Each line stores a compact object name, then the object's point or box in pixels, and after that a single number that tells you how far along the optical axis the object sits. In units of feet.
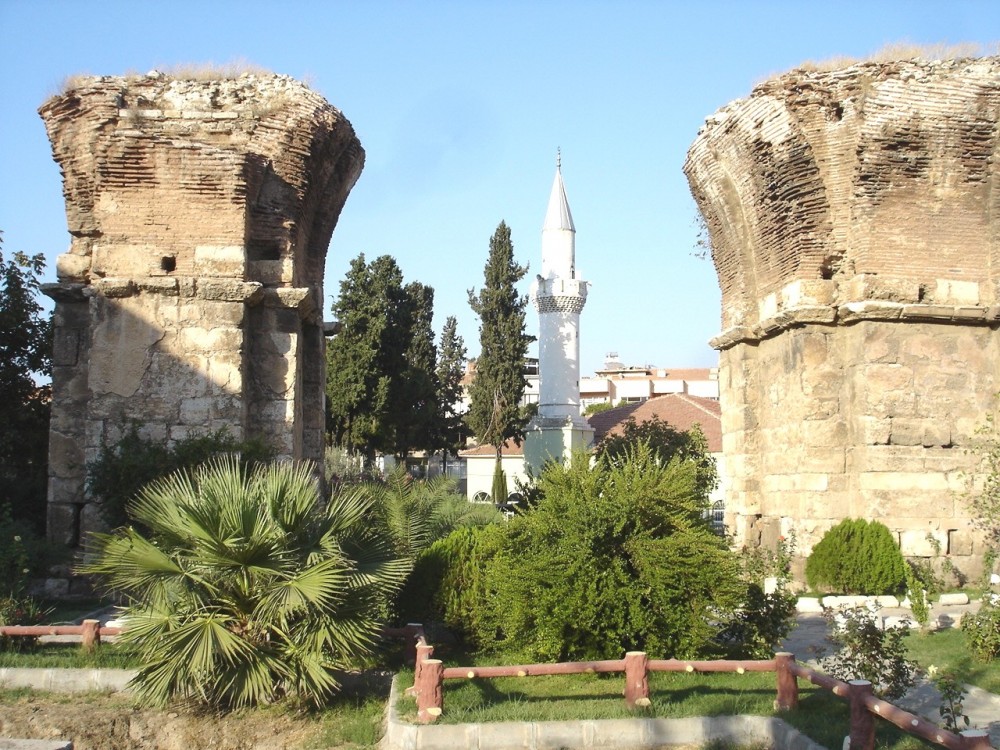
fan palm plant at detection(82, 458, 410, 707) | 21.12
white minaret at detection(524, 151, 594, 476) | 155.22
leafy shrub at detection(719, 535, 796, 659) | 25.49
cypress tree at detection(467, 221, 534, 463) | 136.46
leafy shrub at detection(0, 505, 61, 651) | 26.99
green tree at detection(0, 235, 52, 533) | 45.34
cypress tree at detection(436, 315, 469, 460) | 122.62
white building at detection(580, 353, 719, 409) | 262.26
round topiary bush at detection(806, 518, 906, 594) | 37.17
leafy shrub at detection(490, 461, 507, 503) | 128.57
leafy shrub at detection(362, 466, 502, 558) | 31.53
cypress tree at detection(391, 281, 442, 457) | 111.14
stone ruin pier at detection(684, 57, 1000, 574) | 39.52
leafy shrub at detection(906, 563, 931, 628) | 28.25
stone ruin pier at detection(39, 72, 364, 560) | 35.86
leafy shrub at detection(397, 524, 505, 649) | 27.28
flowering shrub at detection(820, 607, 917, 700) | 21.09
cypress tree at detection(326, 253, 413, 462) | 105.29
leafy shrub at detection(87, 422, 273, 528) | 32.45
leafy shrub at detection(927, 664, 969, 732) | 17.02
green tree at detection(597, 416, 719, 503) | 72.69
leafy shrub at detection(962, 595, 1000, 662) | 25.25
